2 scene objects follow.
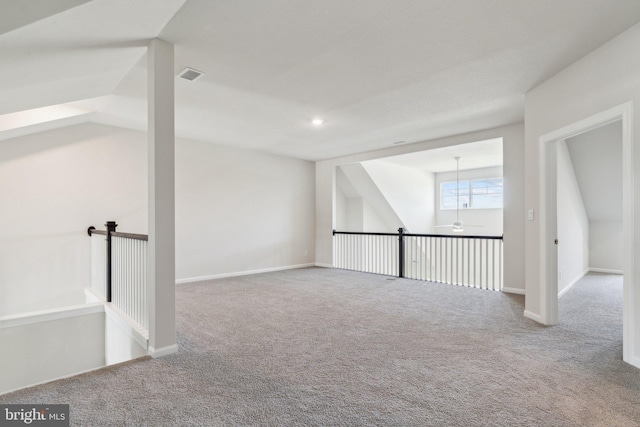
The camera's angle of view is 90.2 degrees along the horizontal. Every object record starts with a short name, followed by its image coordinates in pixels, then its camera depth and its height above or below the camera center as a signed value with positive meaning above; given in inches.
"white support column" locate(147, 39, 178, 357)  100.3 +4.0
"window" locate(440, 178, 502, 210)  336.5 +22.4
